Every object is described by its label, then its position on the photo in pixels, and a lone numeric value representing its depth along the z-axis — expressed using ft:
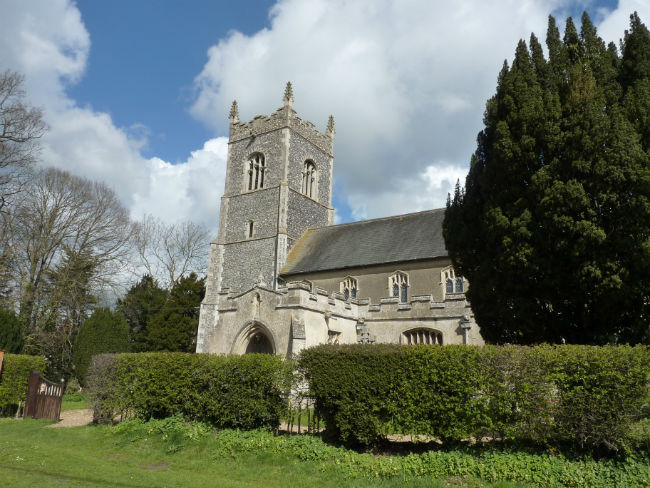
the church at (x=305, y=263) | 57.16
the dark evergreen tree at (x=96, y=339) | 78.23
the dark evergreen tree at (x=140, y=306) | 98.12
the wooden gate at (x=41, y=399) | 45.11
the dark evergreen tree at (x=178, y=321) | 89.81
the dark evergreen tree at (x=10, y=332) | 61.00
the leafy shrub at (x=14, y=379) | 47.73
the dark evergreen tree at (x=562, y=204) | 25.22
